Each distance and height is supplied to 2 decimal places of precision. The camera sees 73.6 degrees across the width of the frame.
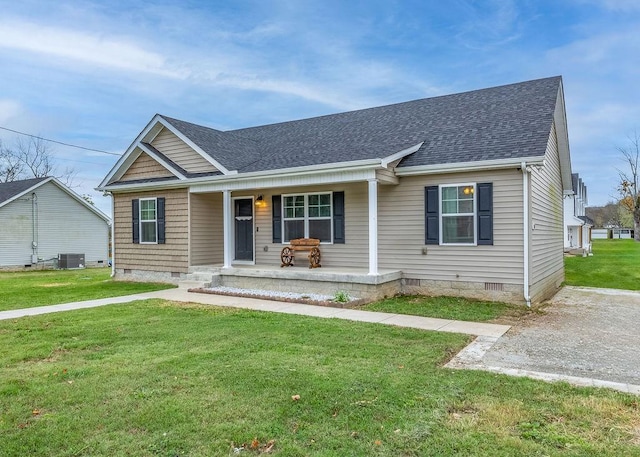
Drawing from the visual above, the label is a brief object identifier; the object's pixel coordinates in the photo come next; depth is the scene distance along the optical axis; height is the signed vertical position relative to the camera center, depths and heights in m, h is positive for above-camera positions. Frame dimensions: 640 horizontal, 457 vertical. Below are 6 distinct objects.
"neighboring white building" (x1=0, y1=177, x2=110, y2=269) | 21.30 +0.18
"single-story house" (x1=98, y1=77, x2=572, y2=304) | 9.11 +0.75
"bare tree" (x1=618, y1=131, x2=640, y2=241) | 42.44 +4.68
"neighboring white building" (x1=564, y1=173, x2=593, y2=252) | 27.48 +0.05
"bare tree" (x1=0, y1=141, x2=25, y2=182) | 34.50 +5.28
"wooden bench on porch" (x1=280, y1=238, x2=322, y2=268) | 11.20 -0.60
